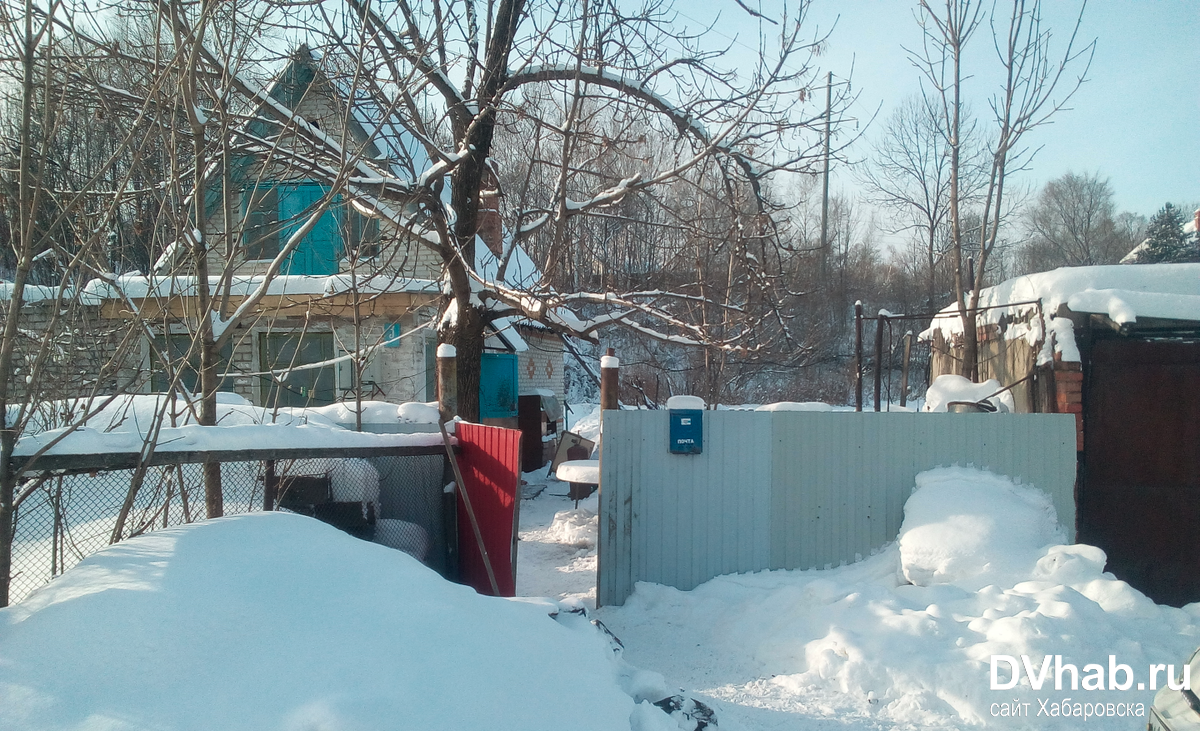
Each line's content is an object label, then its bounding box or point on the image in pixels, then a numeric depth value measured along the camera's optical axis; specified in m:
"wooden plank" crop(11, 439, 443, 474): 3.35
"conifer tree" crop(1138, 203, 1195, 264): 28.66
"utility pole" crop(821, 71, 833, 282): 25.48
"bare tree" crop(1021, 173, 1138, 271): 36.53
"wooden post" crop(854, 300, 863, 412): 7.63
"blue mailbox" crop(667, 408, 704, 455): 5.82
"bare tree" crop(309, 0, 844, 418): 6.23
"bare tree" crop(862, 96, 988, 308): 15.54
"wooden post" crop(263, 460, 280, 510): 4.33
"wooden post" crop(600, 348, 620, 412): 6.15
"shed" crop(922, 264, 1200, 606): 6.74
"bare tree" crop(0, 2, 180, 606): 2.82
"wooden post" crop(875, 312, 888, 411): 7.80
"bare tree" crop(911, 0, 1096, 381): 9.11
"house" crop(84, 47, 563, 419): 9.48
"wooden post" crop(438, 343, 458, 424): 5.84
